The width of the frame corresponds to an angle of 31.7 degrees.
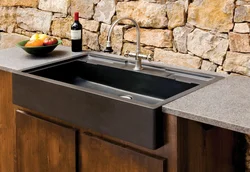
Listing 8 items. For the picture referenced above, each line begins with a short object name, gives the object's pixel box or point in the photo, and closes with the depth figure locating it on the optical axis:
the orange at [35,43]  2.66
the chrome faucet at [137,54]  2.33
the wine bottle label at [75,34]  2.66
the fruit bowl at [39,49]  2.61
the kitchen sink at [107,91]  1.80
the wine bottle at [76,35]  2.65
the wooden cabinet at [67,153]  1.91
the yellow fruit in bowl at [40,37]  2.68
